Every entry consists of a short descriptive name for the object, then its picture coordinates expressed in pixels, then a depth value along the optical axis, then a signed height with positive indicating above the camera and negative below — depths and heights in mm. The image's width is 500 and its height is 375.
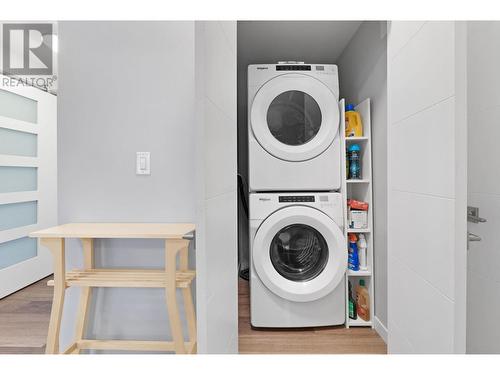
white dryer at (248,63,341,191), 1920 +365
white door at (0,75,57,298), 2508 +50
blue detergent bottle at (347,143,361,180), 2002 +156
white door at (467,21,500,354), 1126 +1
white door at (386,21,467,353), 767 -2
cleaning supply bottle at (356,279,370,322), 1952 -735
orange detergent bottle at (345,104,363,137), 2002 +400
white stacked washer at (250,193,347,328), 1854 -448
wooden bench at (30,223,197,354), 1200 -374
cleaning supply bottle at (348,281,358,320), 1970 -787
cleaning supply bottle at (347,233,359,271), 1961 -434
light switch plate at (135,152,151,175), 1425 +105
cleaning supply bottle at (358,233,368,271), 1964 -428
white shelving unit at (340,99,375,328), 1932 -55
